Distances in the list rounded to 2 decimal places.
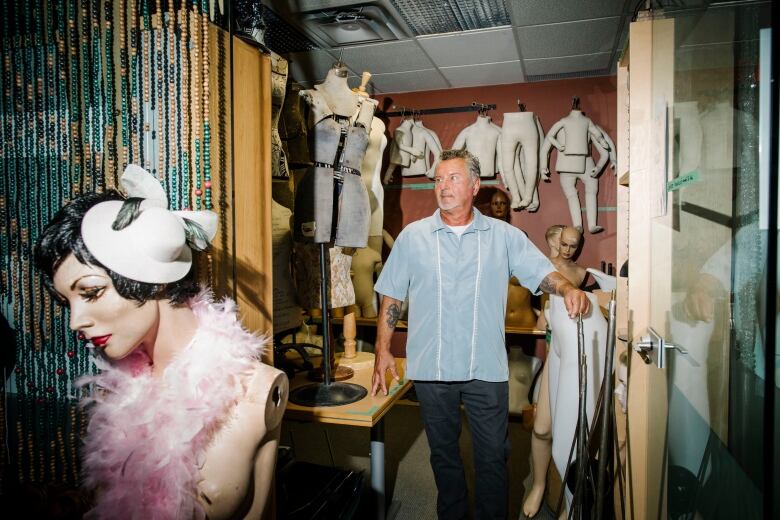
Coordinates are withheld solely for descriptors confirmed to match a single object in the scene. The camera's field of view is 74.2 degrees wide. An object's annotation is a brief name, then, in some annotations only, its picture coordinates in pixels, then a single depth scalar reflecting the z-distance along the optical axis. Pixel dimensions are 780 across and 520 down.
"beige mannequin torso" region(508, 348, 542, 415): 4.37
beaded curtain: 1.33
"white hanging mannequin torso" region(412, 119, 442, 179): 4.82
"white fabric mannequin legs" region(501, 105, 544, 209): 4.40
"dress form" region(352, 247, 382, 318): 4.31
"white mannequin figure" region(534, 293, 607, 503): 2.38
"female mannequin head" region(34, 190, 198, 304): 1.05
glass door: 0.99
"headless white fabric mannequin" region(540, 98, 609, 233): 4.35
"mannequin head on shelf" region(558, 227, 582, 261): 3.90
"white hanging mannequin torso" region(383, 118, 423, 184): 4.73
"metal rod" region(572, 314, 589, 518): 1.58
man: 2.30
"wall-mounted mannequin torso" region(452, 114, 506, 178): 4.55
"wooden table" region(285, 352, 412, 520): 2.14
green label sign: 1.40
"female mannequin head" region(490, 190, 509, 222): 4.71
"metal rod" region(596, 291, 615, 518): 1.52
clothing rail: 4.86
